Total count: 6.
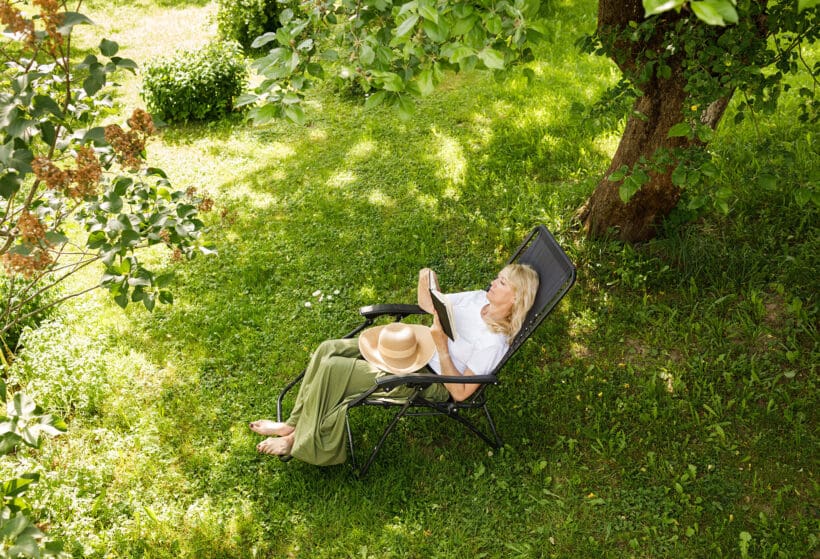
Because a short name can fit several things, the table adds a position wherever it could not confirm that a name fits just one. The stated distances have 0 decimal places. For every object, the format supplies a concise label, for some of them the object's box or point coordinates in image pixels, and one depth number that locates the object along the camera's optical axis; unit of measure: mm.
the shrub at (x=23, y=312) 4770
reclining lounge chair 3652
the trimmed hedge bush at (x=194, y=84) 7484
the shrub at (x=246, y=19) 8891
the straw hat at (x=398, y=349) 3918
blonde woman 3830
